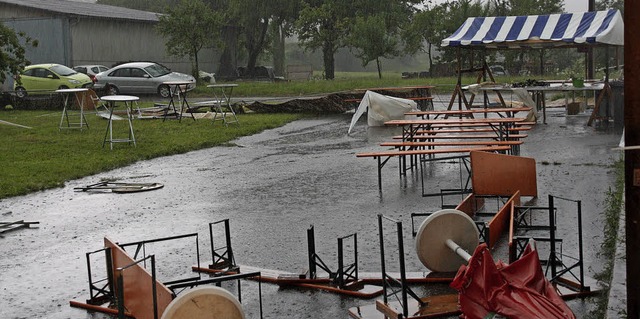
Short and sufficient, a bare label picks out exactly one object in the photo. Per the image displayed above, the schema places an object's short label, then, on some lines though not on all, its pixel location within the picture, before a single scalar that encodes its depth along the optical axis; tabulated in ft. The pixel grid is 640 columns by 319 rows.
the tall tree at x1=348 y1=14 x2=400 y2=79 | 160.86
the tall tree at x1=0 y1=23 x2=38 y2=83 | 84.58
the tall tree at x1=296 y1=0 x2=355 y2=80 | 173.27
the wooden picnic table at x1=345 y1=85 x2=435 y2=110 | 83.32
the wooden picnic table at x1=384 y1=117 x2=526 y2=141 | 44.57
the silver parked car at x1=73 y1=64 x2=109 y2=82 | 138.82
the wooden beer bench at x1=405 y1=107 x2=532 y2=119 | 52.54
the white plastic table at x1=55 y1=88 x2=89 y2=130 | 67.11
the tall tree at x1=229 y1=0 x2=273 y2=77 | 188.55
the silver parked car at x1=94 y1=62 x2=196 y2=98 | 120.88
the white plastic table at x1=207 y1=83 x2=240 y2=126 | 74.13
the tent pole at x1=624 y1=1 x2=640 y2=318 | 16.78
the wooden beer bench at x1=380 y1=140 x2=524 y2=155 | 39.75
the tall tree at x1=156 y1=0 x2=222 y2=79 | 139.85
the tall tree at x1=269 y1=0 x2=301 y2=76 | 188.34
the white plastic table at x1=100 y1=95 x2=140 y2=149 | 56.08
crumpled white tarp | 68.33
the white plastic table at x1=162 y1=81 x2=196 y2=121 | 77.89
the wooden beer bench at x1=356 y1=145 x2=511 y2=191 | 37.88
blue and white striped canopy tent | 65.82
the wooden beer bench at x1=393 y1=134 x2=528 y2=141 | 44.62
